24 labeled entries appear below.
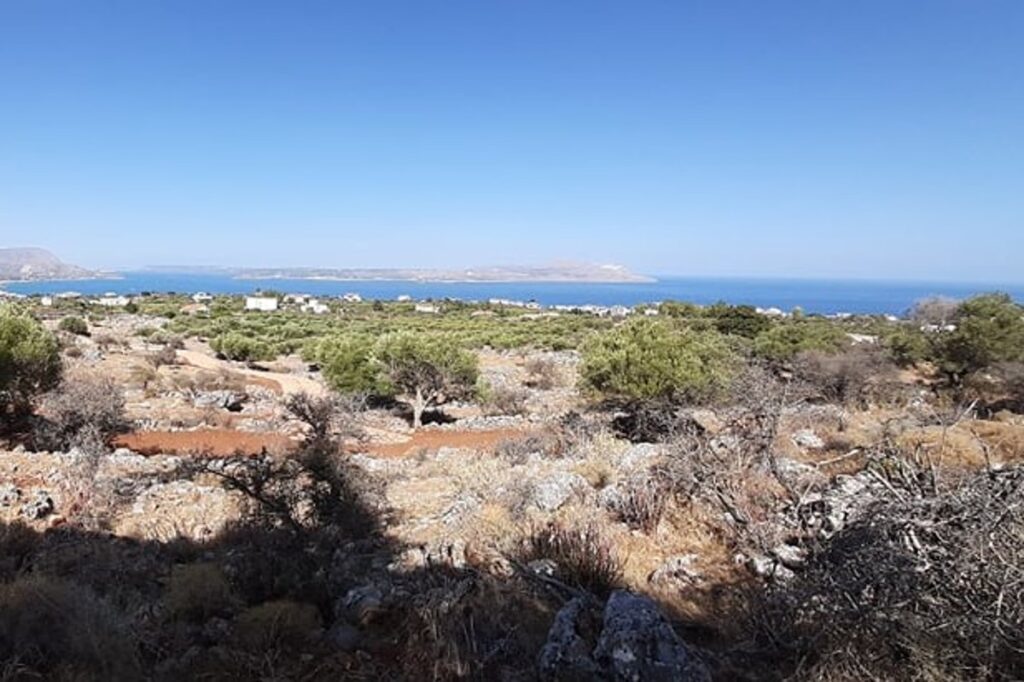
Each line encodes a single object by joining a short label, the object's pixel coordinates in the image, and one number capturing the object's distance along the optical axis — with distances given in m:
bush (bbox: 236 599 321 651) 4.54
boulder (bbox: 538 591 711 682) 3.46
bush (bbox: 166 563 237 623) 5.14
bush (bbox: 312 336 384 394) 22.02
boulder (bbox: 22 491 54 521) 8.73
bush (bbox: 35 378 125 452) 14.12
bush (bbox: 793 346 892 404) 21.58
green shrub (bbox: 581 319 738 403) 15.80
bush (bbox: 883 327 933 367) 28.56
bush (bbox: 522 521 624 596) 5.37
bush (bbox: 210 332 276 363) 36.03
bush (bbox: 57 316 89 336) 39.41
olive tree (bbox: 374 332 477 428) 21.72
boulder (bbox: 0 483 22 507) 9.13
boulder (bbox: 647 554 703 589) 5.82
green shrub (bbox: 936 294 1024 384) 22.66
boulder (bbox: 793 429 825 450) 12.99
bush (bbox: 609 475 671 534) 7.46
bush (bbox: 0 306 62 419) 14.41
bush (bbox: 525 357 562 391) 29.00
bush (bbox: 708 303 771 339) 41.03
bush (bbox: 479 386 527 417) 22.62
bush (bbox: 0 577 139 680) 3.93
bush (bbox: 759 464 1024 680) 3.00
